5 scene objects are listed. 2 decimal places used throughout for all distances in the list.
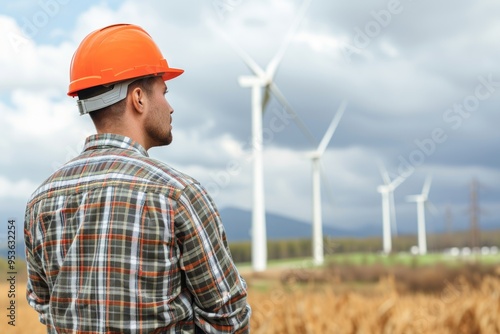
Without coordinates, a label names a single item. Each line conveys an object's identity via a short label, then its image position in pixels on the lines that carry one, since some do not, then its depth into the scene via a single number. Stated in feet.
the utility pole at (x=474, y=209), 189.61
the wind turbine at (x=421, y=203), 196.29
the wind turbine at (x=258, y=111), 96.63
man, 8.98
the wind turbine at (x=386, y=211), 171.09
